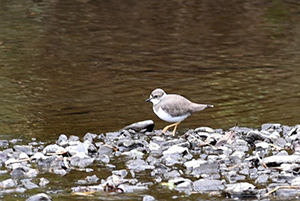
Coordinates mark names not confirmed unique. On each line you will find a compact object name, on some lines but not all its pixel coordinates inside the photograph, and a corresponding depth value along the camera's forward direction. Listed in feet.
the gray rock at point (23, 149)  69.56
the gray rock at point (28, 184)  57.93
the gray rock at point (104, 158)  66.80
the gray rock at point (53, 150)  67.10
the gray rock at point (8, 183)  57.77
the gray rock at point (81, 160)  65.72
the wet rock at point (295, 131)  76.41
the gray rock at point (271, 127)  80.40
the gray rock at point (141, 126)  80.02
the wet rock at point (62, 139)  74.41
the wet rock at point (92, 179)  59.98
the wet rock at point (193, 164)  63.72
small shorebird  79.20
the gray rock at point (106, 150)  70.03
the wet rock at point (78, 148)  67.47
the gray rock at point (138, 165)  63.82
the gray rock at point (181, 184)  57.59
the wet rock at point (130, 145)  71.31
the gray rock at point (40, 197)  52.95
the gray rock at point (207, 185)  57.26
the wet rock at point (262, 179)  59.10
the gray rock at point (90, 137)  77.00
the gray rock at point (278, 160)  62.69
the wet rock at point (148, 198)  54.34
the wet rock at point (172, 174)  61.21
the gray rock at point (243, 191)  55.06
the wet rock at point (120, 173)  61.79
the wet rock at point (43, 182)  58.54
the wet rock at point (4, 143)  73.71
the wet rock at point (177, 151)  68.03
